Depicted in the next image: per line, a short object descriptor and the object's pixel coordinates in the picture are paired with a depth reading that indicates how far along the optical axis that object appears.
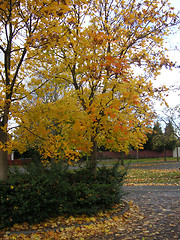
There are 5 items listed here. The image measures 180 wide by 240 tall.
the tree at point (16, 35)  5.17
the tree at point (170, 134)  29.59
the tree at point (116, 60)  5.98
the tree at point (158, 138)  32.16
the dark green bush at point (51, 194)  5.07
